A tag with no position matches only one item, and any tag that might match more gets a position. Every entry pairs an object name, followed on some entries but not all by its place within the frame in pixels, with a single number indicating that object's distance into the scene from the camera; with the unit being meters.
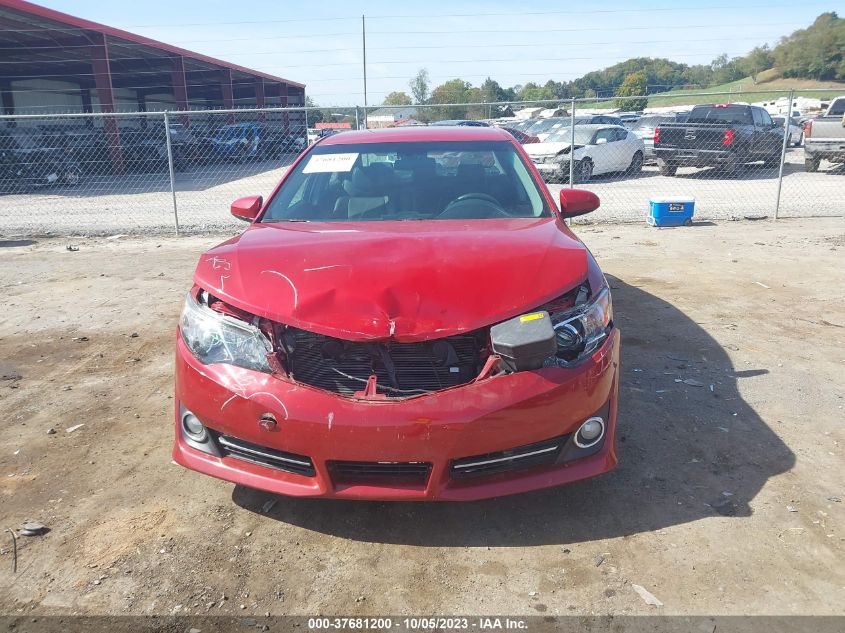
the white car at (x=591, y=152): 15.09
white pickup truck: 16.61
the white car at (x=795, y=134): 24.46
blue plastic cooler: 10.02
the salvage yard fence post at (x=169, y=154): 10.31
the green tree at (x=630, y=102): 37.00
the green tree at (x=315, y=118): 26.65
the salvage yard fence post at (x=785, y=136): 10.36
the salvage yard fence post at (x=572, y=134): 10.59
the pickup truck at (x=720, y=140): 15.81
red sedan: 2.45
